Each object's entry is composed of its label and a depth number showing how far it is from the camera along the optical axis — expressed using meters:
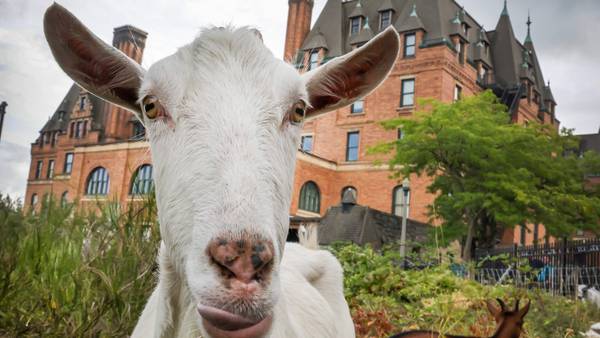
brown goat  3.48
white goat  1.59
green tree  21.67
